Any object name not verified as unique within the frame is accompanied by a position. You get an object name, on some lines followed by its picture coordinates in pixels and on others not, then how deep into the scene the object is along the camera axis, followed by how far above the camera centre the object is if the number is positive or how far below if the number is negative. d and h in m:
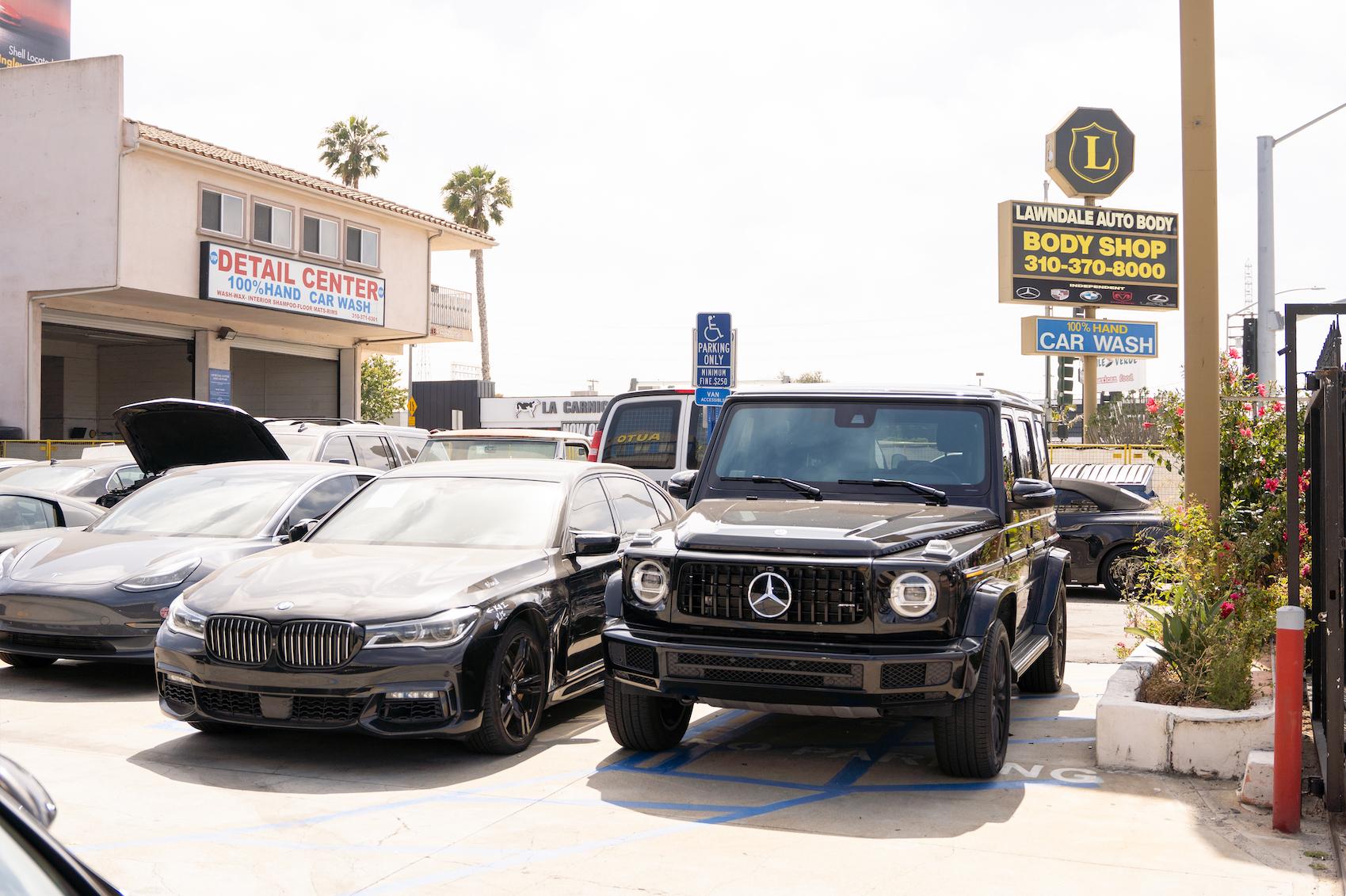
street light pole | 16.72 +2.75
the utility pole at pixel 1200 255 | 8.38 +1.39
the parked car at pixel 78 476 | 13.54 -0.11
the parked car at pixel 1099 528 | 14.70 -0.74
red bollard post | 5.38 -1.09
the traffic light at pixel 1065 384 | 33.91 +2.16
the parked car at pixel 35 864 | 1.94 -0.62
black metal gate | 5.43 -0.40
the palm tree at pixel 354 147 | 52.00 +13.00
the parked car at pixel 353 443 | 14.19 +0.27
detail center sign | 26.61 +4.06
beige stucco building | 25.16 +4.49
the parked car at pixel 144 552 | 8.18 -0.59
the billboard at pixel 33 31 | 62.72 +22.00
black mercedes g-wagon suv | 5.81 -0.55
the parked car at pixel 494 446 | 14.34 +0.22
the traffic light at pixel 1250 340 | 13.73 +1.37
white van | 13.48 +0.34
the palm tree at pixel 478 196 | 56.25 +11.90
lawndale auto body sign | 33.66 +5.58
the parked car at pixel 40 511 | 11.40 -0.41
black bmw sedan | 6.26 -0.79
